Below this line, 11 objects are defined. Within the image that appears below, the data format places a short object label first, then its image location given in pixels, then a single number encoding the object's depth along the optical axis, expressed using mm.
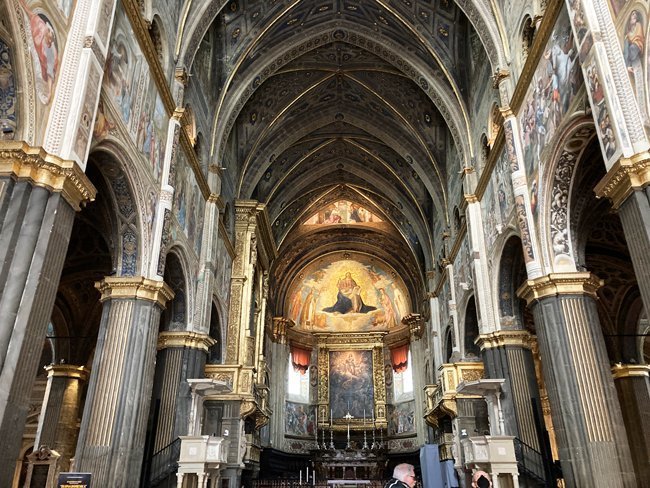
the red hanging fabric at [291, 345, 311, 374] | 36625
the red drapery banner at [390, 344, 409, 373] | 36188
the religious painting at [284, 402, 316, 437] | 34062
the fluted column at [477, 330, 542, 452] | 14008
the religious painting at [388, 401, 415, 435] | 33656
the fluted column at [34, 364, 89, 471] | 18141
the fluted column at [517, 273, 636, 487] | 9656
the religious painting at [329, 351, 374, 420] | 35844
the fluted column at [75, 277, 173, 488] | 10273
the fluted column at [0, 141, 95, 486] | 6852
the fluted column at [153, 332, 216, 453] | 14157
